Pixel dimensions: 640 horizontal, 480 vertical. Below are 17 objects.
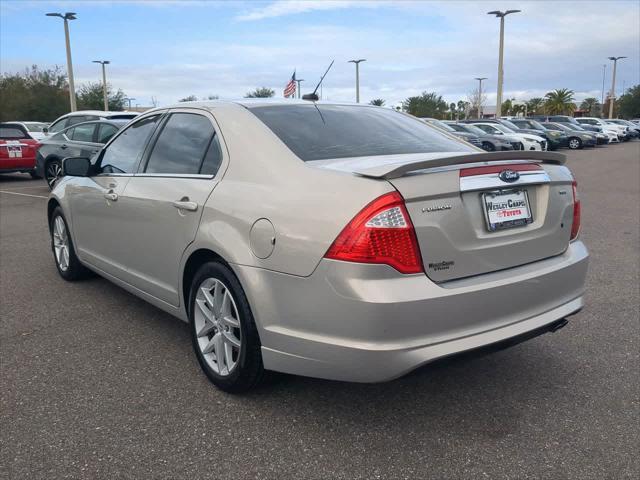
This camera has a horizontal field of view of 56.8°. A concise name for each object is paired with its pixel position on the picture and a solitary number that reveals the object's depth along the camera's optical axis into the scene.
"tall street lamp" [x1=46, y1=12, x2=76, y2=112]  31.20
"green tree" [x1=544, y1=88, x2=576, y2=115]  84.81
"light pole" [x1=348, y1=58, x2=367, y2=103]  53.95
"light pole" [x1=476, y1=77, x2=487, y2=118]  75.22
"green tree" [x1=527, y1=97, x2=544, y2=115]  97.06
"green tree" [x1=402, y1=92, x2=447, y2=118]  84.19
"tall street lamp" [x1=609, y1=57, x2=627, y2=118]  66.12
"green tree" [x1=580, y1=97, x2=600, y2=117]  109.69
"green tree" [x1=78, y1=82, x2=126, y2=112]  52.06
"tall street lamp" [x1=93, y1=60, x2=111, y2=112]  44.80
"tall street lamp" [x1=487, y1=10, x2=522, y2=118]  37.19
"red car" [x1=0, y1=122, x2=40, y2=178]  14.96
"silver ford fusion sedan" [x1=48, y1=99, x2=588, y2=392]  2.52
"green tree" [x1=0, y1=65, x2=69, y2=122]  45.25
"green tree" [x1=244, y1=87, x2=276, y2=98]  51.11
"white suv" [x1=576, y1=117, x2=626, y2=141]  39.81
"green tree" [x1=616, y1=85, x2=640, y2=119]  84.50
